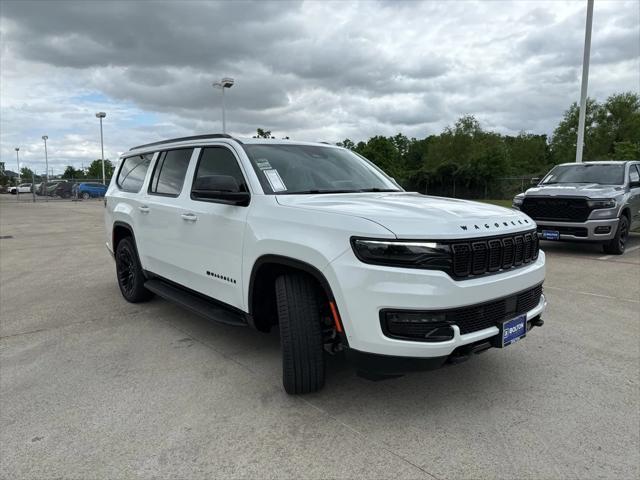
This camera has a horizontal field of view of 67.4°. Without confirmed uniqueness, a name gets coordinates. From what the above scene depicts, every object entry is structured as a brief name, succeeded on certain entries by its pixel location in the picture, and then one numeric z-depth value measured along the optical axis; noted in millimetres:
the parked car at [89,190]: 36969
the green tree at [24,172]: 94806
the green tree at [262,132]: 31038
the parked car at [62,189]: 37500
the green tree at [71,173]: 106788
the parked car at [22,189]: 54166
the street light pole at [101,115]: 39000
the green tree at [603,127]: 46750
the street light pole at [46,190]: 38388
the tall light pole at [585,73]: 15609
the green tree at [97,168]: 89200
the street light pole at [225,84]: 20703
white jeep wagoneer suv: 2658
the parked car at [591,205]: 8609
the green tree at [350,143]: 66762
